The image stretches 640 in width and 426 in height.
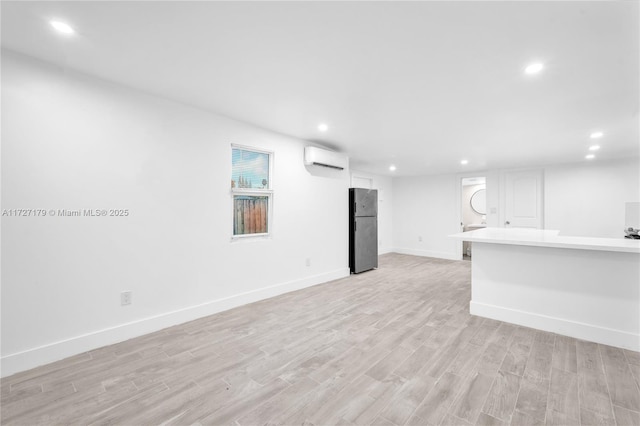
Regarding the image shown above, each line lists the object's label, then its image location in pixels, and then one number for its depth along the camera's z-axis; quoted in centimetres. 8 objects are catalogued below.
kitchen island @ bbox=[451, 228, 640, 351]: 242
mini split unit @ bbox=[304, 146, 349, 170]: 410
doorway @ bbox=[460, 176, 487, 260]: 804
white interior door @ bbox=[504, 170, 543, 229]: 606
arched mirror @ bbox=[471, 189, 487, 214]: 807
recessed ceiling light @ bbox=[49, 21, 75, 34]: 167
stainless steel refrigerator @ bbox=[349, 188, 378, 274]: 509
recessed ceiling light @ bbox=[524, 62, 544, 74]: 204
